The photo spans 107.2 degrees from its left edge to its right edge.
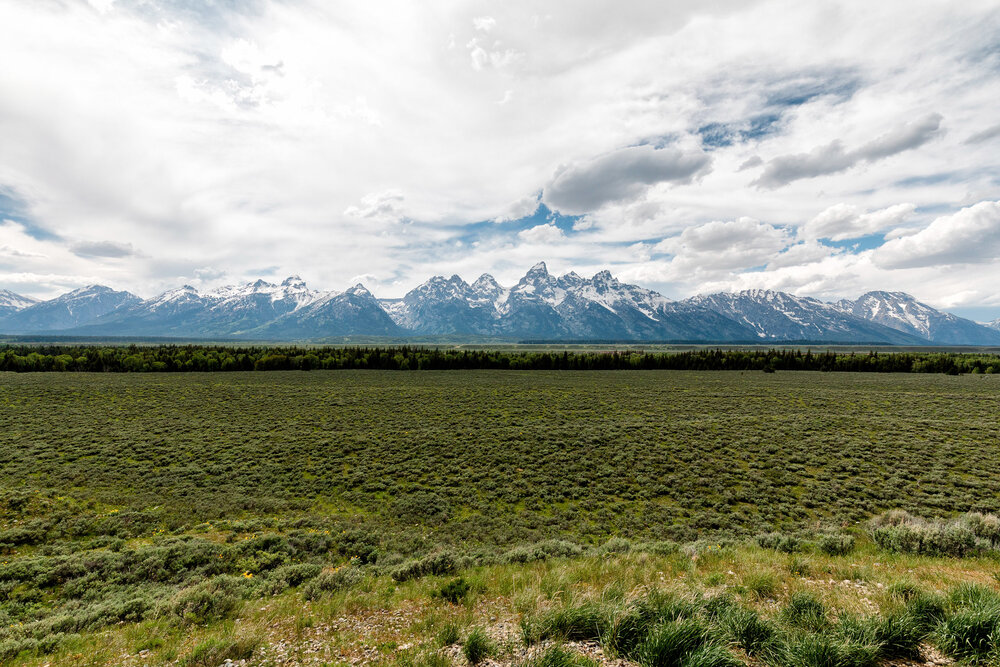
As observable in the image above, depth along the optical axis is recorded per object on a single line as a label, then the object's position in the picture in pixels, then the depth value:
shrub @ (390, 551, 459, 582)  10.89
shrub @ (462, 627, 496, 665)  6.46
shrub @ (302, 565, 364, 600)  9.88
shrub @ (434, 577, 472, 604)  9.21
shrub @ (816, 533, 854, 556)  12.10
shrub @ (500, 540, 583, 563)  12.60
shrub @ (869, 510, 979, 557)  11.47
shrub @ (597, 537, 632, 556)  13.20
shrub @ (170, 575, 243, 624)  8.64
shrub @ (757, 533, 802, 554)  12.68
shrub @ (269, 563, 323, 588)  11.22
